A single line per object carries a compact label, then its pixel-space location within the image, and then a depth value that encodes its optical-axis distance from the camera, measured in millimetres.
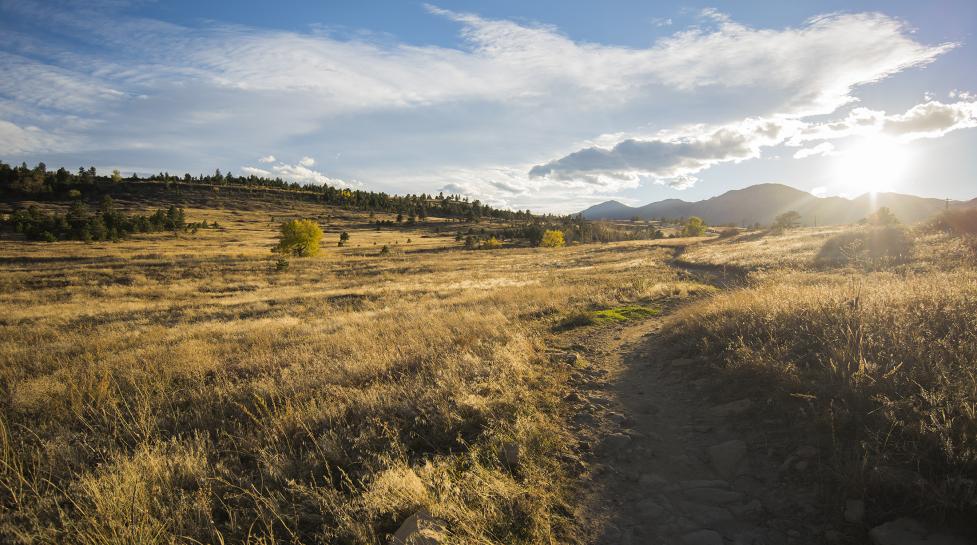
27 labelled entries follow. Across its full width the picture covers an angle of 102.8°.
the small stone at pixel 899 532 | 3135
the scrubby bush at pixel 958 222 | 31219
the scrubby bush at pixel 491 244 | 106188
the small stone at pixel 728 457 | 4613
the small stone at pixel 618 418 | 6023
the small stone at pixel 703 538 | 3634
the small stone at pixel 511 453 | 4719
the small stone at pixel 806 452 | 4285
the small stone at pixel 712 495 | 4168
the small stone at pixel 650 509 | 4086
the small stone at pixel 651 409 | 6361
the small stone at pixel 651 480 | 4570
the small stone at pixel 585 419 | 6004
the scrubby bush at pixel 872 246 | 23109
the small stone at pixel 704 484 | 4417
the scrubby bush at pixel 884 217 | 54050
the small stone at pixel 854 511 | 3422
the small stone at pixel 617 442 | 5320
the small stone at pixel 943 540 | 3064
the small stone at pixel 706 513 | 3922
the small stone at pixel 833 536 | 3436
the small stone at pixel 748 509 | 3951
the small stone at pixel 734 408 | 5582
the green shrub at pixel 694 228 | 130375
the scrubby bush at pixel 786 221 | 105300
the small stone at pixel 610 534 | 3779
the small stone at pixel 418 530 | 3414
